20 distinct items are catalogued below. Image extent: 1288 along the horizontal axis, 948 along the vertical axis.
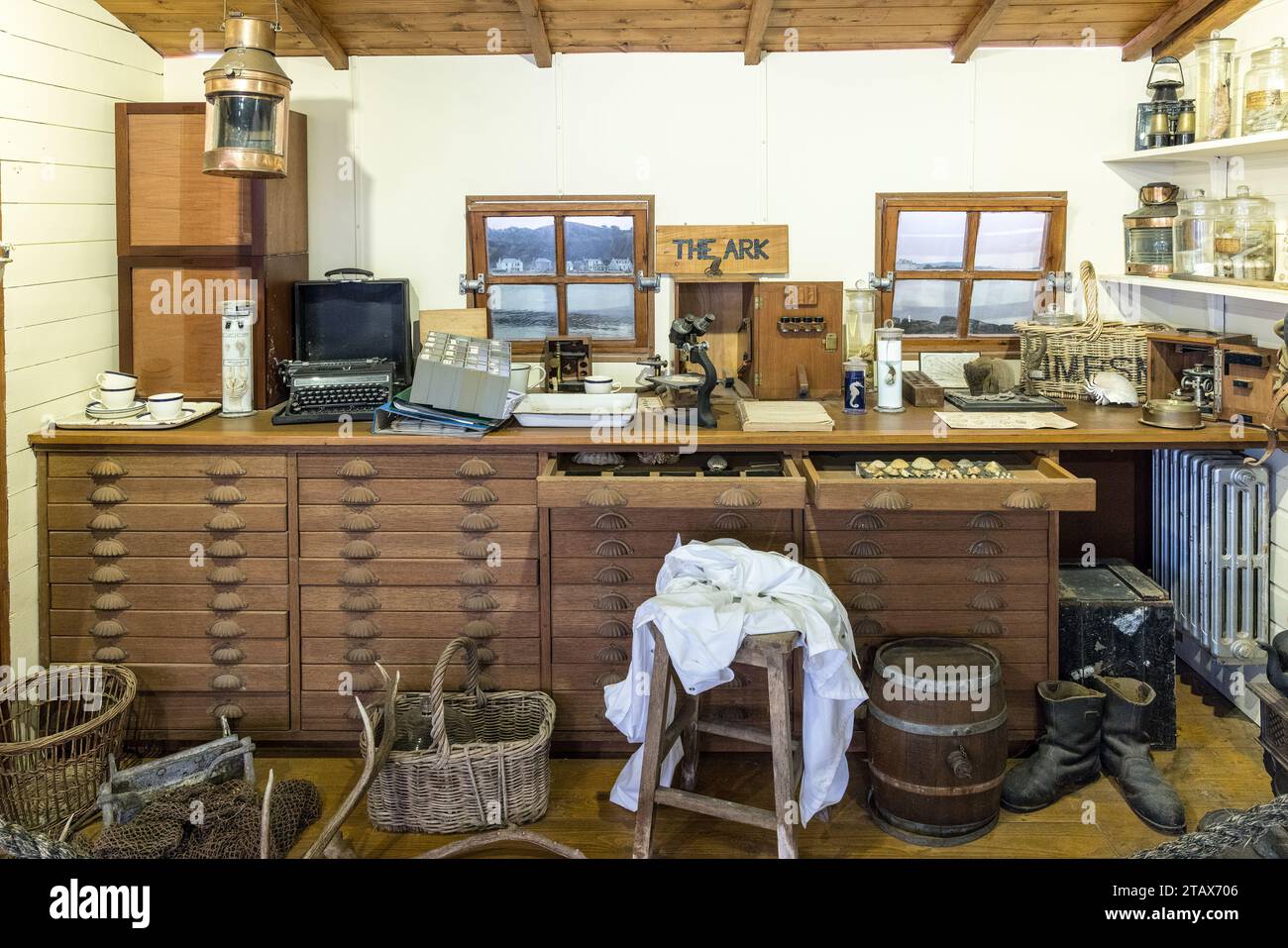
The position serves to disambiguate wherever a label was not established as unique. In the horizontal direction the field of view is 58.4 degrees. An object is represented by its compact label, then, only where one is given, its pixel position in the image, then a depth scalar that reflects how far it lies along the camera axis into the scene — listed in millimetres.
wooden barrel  3543
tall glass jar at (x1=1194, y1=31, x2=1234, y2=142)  4258
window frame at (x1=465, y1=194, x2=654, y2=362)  4902
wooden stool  3314
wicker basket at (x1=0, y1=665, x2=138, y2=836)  3621
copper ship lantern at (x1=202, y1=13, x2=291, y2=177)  3924
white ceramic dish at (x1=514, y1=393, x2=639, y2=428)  4109
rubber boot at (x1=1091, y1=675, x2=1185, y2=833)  3645
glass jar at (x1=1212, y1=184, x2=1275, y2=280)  4016
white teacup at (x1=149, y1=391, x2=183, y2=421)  4188
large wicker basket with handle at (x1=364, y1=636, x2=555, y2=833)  3646
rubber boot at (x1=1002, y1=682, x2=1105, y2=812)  3783
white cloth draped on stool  3316
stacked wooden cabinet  4508
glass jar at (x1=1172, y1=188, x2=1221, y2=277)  4277
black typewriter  4297
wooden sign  4797
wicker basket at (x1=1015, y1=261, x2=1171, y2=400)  4543
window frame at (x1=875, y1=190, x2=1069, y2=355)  4848
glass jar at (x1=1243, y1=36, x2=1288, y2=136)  3879
